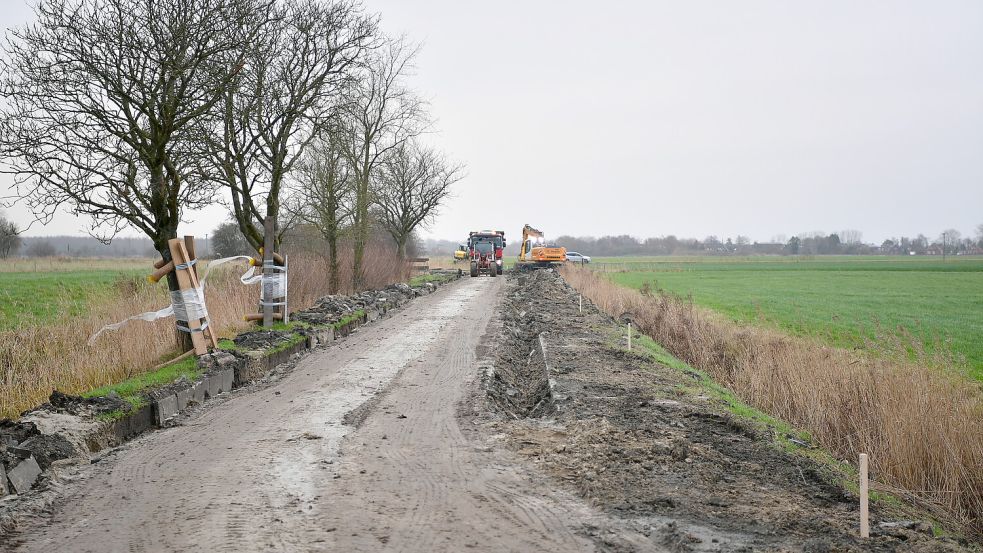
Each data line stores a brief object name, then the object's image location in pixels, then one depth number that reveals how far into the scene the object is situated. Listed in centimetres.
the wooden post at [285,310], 1600
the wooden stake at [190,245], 1180
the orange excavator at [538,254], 5903
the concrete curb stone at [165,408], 883
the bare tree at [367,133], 2858
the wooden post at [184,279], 1142
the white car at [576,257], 9100
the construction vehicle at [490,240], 5141
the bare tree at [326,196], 2448
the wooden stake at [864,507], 498
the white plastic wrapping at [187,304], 1151
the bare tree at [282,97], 1839
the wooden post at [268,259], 1546
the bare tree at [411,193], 4238
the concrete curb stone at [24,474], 621
